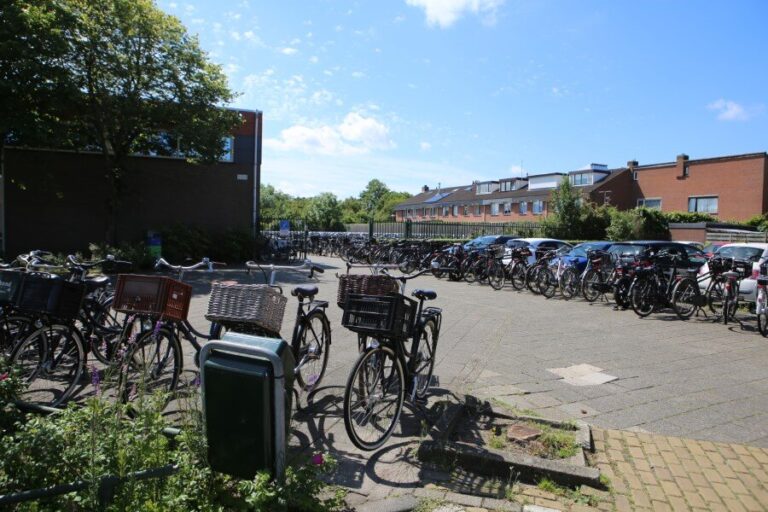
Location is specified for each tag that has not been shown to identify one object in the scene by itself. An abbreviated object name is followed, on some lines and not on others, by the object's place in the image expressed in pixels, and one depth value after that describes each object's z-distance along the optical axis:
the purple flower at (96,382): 2.81
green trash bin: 2.38
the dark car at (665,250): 13.02
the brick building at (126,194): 18.64
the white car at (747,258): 10.46
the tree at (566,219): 30.88
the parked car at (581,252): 14.16
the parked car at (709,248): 13.61
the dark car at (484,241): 18.47
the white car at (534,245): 15.37
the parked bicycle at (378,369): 3.52
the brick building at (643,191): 40.16
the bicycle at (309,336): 4.43
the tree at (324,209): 58.08
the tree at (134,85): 15.75
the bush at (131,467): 2.32
